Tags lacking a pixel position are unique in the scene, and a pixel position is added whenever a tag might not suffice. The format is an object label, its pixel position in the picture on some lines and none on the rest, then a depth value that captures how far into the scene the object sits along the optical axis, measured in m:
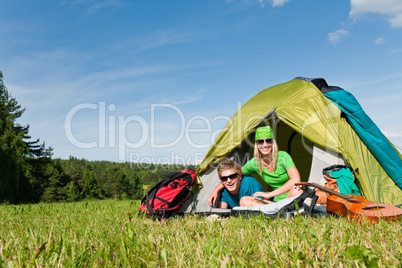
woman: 4.05
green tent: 4.16
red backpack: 4.10
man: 4.23
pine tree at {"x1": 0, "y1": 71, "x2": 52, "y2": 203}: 24.30
